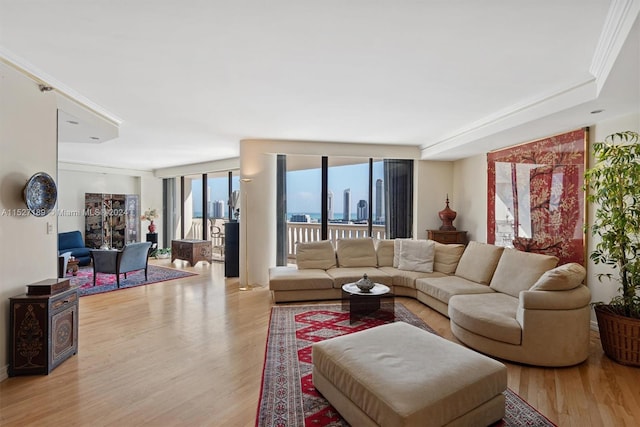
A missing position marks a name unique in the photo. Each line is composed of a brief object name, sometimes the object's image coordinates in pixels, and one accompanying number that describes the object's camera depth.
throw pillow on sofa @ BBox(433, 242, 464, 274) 4.82
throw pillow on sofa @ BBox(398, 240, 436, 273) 4.97
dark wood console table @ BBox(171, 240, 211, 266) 7.53
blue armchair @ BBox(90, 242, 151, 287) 5.65
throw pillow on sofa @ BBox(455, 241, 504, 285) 4.14
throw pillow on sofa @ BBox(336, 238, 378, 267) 5.38
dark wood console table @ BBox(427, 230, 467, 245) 5.84
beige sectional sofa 2.77
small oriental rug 5.51
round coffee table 3.81
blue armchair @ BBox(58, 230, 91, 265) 7.25
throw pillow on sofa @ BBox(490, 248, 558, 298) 3.44
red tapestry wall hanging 3.75
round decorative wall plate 2.71
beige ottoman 1.69
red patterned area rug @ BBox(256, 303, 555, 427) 2.07
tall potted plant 2.78
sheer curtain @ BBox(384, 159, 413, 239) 6.39
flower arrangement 8.87
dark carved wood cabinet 2.58
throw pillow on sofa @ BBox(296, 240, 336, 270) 5.23
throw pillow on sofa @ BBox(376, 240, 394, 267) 5.43
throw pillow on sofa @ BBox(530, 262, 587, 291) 2.82
